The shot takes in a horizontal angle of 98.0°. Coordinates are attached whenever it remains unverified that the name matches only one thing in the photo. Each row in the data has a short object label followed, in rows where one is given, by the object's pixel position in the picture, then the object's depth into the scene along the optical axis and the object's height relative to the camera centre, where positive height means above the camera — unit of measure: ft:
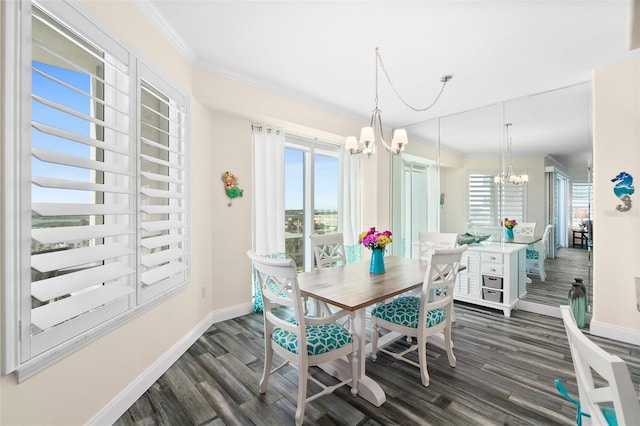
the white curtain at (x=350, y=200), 14.99 +0.73
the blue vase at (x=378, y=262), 8.44 -1.47
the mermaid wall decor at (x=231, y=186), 10.61 +1.07
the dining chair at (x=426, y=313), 6.77 -2.64
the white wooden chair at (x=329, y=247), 9.72 -1.28
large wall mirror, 10.53 +2.22
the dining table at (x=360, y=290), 6.16 -1.84
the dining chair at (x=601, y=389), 1.91 -1.29
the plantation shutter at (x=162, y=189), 6.80 +0.67
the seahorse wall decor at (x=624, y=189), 8.91 +0.82
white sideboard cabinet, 11.43 -2.64
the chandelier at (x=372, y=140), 7.86 +2.15
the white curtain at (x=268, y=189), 11.61 +1.02
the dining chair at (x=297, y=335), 5.49 -2.68
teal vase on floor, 10.15 -3.24
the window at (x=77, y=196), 4.03 +0.32
